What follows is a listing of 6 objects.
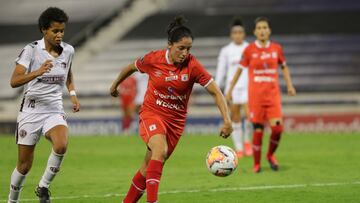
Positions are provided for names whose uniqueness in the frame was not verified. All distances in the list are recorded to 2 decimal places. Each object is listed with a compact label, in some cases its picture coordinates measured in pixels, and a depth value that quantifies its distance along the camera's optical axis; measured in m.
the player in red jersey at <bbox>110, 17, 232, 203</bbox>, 14.93
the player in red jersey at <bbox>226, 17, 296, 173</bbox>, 24.00
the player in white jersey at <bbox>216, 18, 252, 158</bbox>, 29.55
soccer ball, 15.46
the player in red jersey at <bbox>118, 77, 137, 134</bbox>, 47.31
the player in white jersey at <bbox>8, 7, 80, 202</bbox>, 15.72
